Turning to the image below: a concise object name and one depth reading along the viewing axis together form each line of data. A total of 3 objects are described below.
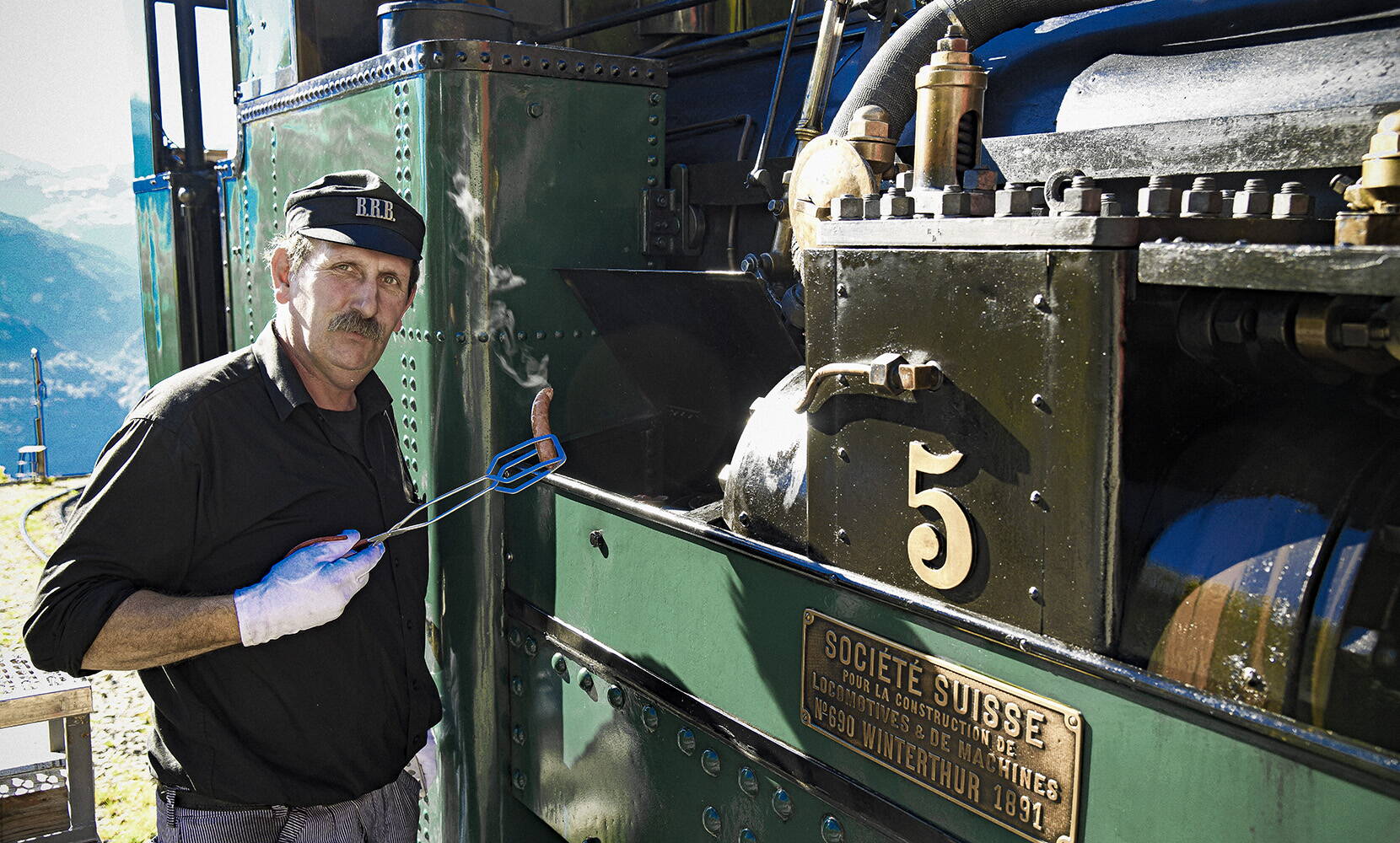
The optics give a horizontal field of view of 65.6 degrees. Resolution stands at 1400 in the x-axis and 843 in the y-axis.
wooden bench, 2.91
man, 1.85
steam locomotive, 1.23
